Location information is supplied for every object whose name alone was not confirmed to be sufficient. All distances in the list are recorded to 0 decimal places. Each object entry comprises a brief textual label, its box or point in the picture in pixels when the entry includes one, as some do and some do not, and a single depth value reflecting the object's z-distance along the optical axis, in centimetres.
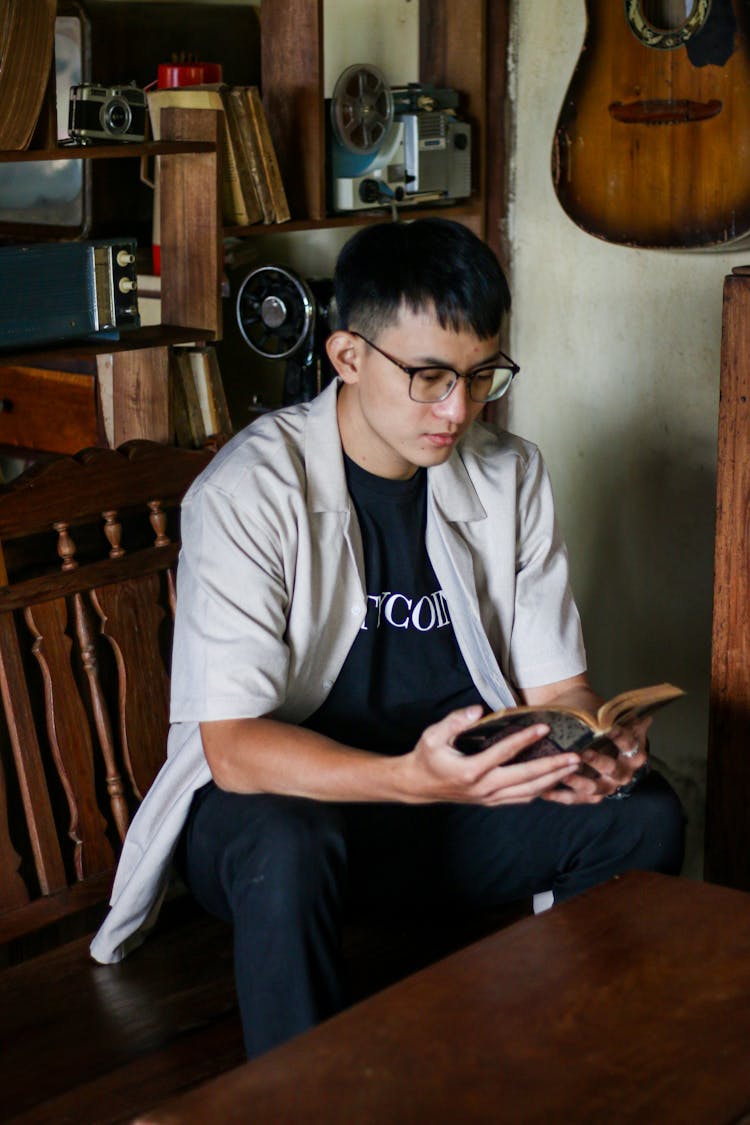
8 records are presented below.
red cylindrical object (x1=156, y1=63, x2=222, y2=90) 294
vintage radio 219
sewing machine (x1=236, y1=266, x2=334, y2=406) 291
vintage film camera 234
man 178
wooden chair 183
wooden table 123
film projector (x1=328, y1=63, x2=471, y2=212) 289
